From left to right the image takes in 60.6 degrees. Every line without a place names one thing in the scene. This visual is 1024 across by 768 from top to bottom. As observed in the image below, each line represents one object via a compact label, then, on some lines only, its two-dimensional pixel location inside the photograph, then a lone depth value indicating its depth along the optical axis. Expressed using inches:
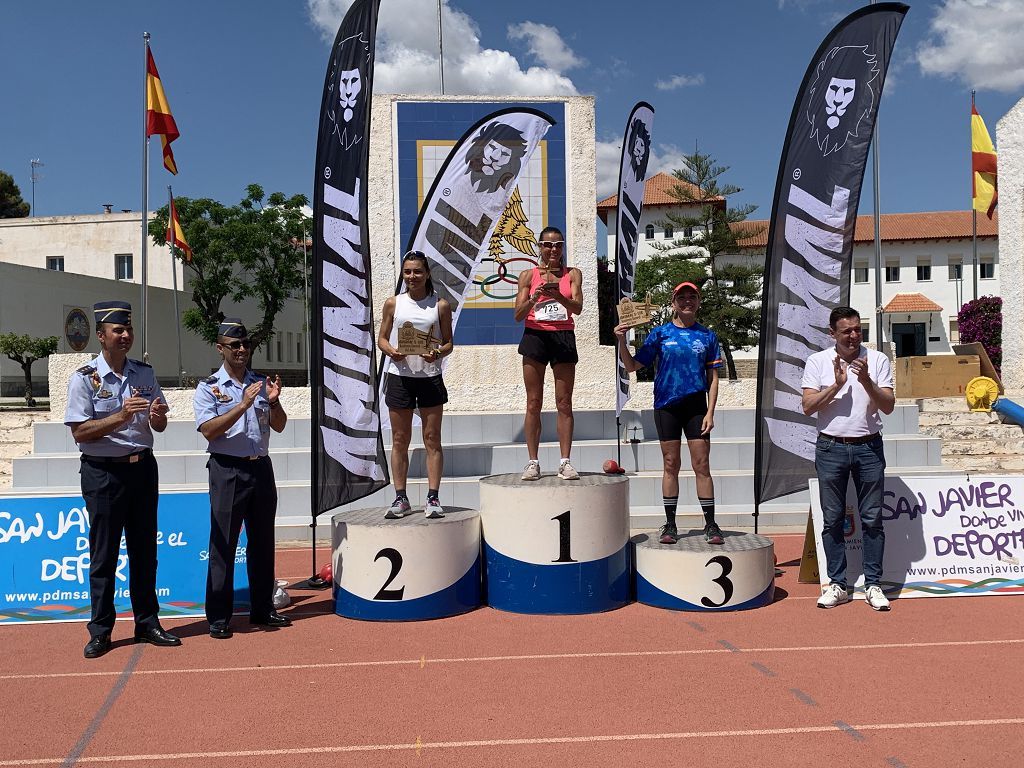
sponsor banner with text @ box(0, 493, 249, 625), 222.4
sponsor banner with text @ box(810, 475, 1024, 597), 239.5
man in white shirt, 220.4
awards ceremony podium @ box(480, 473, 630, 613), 219.0
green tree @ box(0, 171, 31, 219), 2433.6
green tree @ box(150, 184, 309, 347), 1622.8
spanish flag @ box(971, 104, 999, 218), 826.8
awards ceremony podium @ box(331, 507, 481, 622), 216.7
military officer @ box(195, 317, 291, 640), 200.7
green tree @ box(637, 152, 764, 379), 1571.1
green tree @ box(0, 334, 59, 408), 1013.2
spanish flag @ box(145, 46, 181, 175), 732.7
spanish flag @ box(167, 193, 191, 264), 1138.7
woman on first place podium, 239.1
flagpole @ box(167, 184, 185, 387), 1135.0
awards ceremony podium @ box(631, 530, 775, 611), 221.8
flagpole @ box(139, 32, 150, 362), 733.9
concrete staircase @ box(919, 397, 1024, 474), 482.0
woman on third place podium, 233.6
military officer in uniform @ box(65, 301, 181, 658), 183.8
